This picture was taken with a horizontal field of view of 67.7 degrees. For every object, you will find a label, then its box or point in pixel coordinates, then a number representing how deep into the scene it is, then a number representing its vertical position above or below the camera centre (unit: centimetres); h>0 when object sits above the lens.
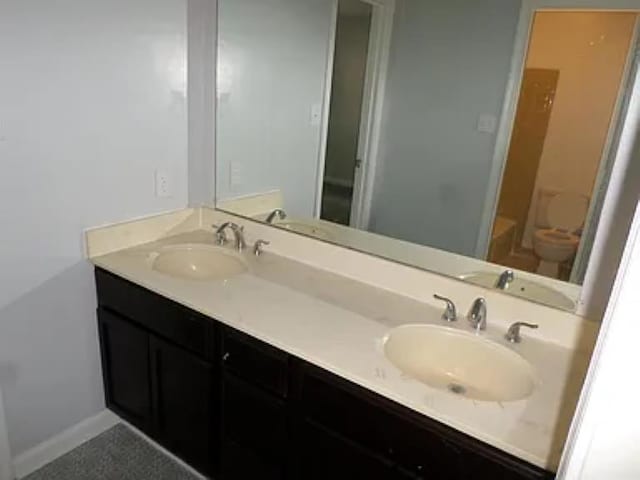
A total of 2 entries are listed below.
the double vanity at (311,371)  113 -71
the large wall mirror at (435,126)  139 -5
